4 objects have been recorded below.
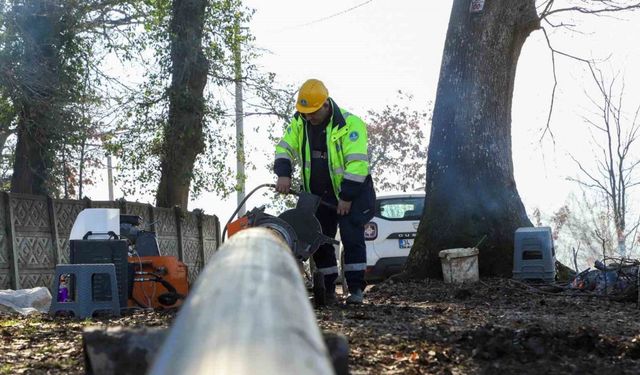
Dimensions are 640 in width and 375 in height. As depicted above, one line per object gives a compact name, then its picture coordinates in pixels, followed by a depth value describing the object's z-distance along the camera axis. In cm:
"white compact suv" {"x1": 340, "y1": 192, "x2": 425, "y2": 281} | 1634
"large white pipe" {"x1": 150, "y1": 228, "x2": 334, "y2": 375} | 210
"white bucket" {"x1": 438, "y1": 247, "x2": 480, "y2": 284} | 1238
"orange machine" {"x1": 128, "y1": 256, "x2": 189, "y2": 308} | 1015
